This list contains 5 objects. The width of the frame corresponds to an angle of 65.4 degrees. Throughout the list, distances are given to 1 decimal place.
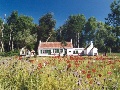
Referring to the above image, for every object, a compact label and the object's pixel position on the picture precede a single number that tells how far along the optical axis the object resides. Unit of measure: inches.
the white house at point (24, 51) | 986.8
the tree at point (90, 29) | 1414.6
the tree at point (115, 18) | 656.0
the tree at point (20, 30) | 1052.0
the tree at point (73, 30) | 1360.3
